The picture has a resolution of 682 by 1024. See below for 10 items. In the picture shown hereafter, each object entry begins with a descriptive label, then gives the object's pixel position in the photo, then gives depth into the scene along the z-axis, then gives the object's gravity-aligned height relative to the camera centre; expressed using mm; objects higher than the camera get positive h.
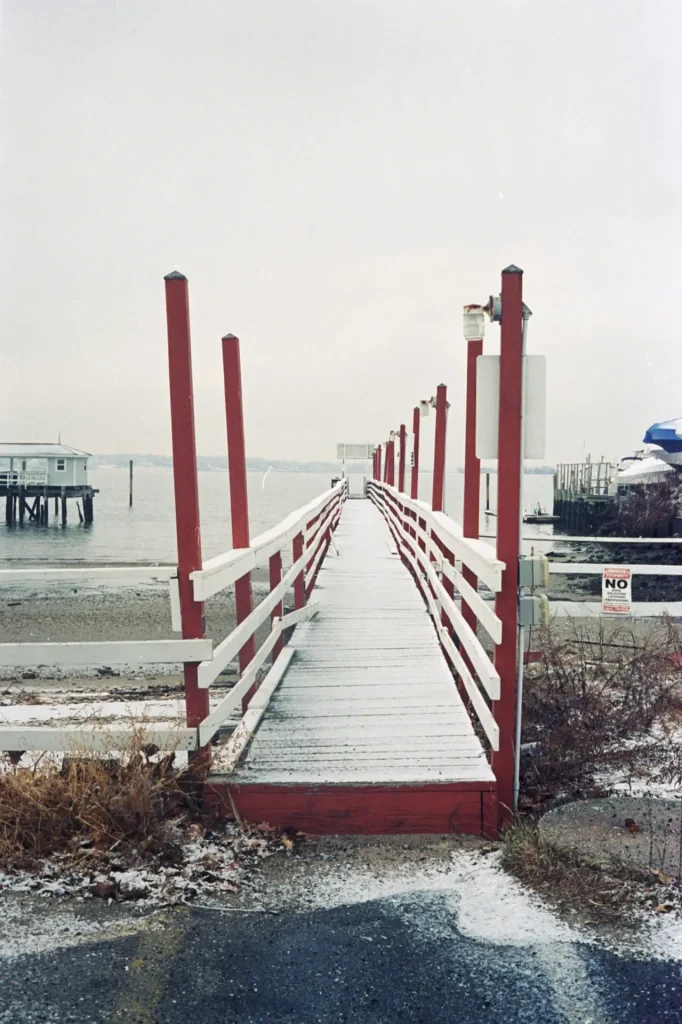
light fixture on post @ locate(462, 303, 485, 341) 5673 +753
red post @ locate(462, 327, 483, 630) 7254 -273
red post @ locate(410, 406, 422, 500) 18673 -282
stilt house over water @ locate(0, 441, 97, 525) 70500 -2359
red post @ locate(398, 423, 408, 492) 24875 -372
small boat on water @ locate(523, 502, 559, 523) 70312 -6141
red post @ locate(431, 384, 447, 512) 10898 -110
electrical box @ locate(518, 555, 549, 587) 4477 -656
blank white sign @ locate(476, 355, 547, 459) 4633 +210
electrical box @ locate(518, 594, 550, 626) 4480 -856
